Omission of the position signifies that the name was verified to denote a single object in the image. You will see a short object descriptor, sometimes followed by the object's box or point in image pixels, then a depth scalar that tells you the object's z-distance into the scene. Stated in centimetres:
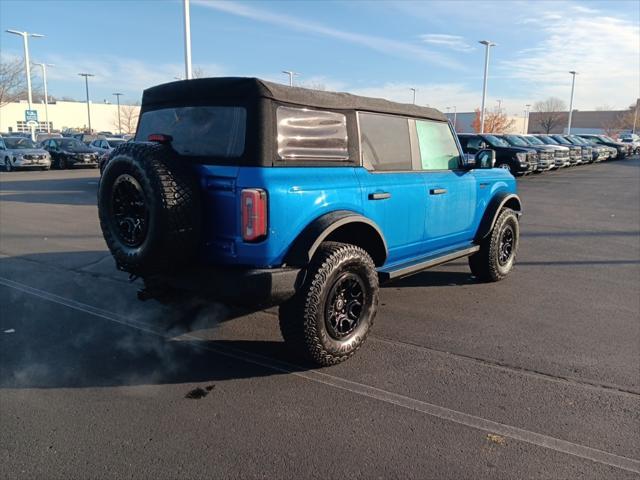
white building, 8331
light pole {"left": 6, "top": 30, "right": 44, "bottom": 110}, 3866
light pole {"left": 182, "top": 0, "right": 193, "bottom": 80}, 1705
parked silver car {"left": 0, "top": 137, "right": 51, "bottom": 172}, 2354
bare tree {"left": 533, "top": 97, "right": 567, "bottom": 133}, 10169
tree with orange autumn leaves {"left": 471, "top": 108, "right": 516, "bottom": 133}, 6881
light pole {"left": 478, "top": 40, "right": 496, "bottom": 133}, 4213
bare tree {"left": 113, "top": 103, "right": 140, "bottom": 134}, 9212
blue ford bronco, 356
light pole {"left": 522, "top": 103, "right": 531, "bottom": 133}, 10956
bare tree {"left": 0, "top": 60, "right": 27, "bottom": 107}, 3888
